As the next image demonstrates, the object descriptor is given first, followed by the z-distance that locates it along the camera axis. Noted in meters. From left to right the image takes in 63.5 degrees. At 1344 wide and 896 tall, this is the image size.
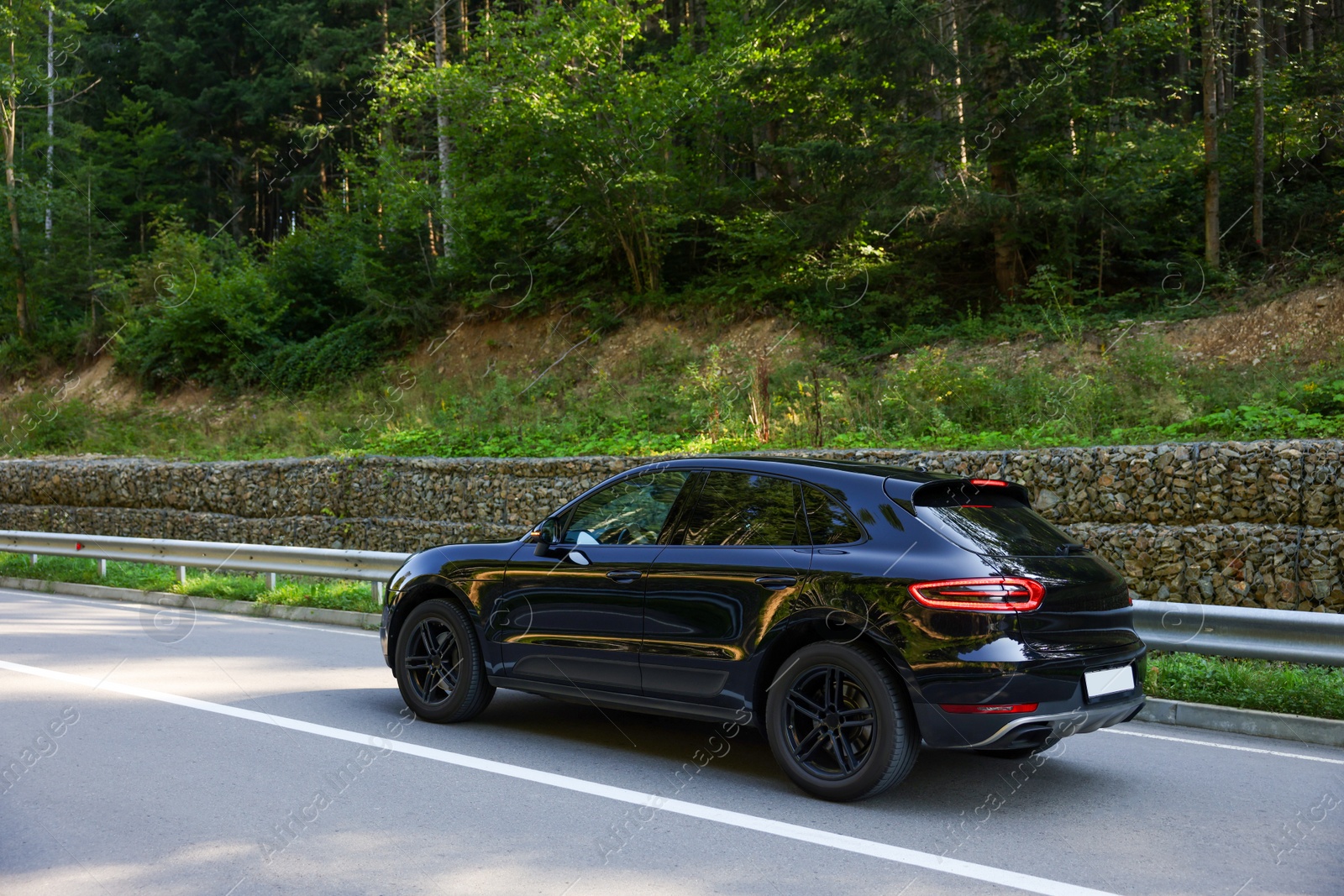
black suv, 4.89
